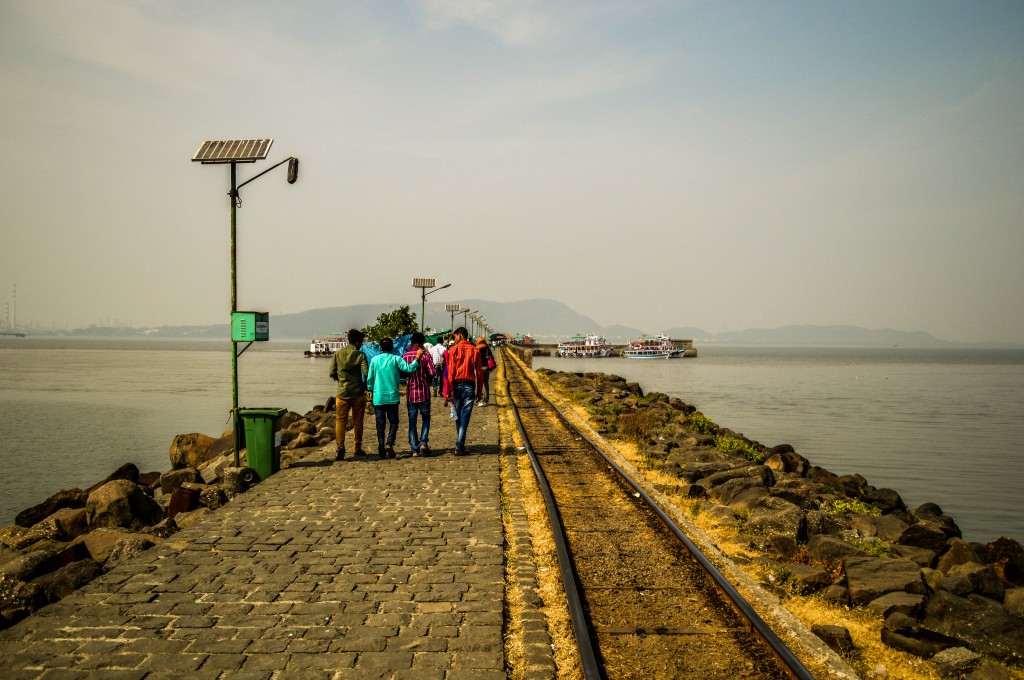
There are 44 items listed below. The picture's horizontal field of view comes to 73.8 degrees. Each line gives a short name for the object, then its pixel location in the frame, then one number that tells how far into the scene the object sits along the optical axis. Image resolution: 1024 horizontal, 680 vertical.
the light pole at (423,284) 41.22
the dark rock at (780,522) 7.93
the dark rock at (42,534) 10.06
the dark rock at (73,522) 11.17
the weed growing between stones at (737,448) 16.55
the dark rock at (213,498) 9.64
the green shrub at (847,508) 11.36
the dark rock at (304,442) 17.27
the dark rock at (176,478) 14.56
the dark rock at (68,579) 5.94
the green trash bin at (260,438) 10.71
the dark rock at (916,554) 8.66
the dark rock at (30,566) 6.53
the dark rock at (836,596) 6.10
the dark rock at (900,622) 5.46
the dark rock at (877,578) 6.07
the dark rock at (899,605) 5.71
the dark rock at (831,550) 7.29
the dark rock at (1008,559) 8.45
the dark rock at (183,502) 10.21
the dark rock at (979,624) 5.39
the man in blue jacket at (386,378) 11.46
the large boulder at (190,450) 20.33
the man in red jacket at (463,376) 11.92
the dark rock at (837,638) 4.97
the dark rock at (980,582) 6.48
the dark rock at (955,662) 4.86
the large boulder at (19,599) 5.29
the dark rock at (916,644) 5.14
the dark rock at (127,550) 6.51
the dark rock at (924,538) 9.78
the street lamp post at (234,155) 11.38
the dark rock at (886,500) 15.05
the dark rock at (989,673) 4.70
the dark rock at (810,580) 6.32
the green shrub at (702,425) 21.46
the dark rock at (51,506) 13.82
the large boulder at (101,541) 8.42
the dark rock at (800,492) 11.27
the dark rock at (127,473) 17.19
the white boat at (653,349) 138.75
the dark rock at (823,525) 8.46
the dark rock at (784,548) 7.42
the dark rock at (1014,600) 6.42
